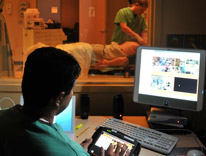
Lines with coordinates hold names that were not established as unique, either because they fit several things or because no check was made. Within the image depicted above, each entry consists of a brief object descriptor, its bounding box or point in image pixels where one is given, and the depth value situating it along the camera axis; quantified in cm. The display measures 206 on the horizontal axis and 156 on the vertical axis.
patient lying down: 253
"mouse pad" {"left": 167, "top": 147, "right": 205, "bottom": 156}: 156
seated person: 91
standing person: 256
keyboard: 160
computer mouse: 147
